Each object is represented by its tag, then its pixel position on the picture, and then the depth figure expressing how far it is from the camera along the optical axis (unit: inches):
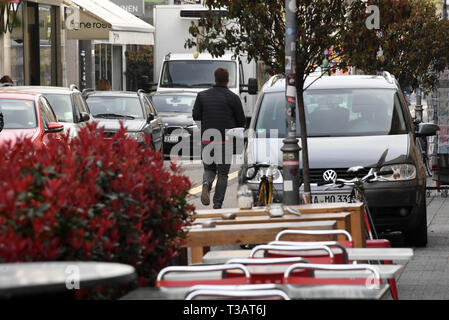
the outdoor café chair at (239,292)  365.1
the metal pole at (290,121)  907.4
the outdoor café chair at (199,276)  415.5
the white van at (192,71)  2504.9
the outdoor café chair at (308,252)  476.4
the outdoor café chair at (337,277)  412.4
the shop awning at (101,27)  2805.1
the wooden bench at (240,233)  585.6
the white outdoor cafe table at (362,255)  510.0
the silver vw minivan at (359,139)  933.2
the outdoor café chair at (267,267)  433.4
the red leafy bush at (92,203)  358.0
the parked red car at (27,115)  1350.9
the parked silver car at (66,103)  1616.6
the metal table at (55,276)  279.3
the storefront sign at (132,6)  3452.3
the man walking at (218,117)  1173.7
